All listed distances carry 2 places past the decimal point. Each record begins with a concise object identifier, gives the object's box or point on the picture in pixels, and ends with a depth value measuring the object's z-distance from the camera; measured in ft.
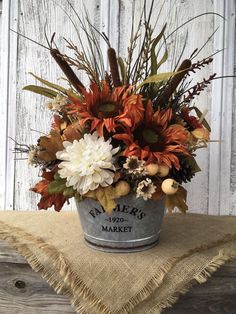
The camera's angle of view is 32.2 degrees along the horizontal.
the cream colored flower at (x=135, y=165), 2.25
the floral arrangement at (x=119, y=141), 2.27
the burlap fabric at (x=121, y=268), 2.31
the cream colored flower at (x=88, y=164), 2.26
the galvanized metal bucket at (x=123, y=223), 2.41
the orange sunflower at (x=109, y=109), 2.27
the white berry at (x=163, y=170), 2.29
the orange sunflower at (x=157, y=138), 2.27
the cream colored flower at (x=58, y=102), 2.51
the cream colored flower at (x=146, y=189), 2.24
